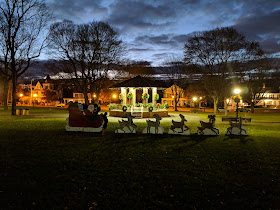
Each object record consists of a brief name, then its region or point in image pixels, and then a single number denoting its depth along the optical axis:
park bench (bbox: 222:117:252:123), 19.89
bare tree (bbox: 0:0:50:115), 25.75
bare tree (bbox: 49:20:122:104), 32.31
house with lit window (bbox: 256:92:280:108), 93.00
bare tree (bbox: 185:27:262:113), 31.25
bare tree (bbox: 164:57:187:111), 51.78
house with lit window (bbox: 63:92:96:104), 82.38
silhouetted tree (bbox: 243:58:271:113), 35.49
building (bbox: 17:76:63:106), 74.25
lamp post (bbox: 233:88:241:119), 15.29
